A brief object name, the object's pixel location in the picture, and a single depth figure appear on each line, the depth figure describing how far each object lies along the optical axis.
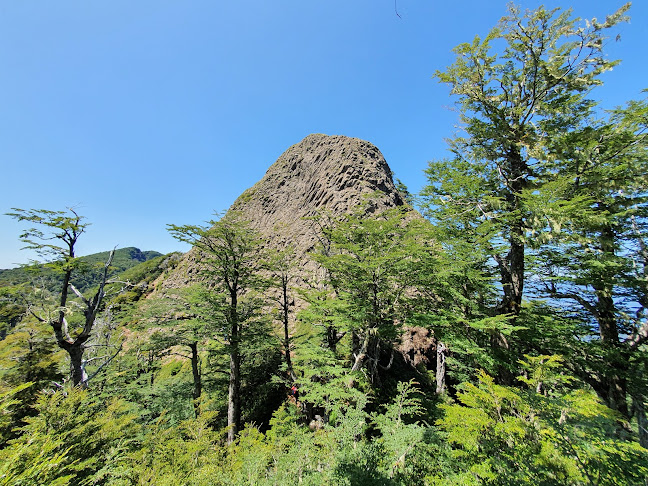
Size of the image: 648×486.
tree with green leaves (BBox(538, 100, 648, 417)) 6.73
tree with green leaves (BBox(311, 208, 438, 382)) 9.06
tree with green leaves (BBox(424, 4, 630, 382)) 6.90
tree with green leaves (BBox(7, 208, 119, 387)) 7.73
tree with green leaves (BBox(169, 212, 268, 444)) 11.95
